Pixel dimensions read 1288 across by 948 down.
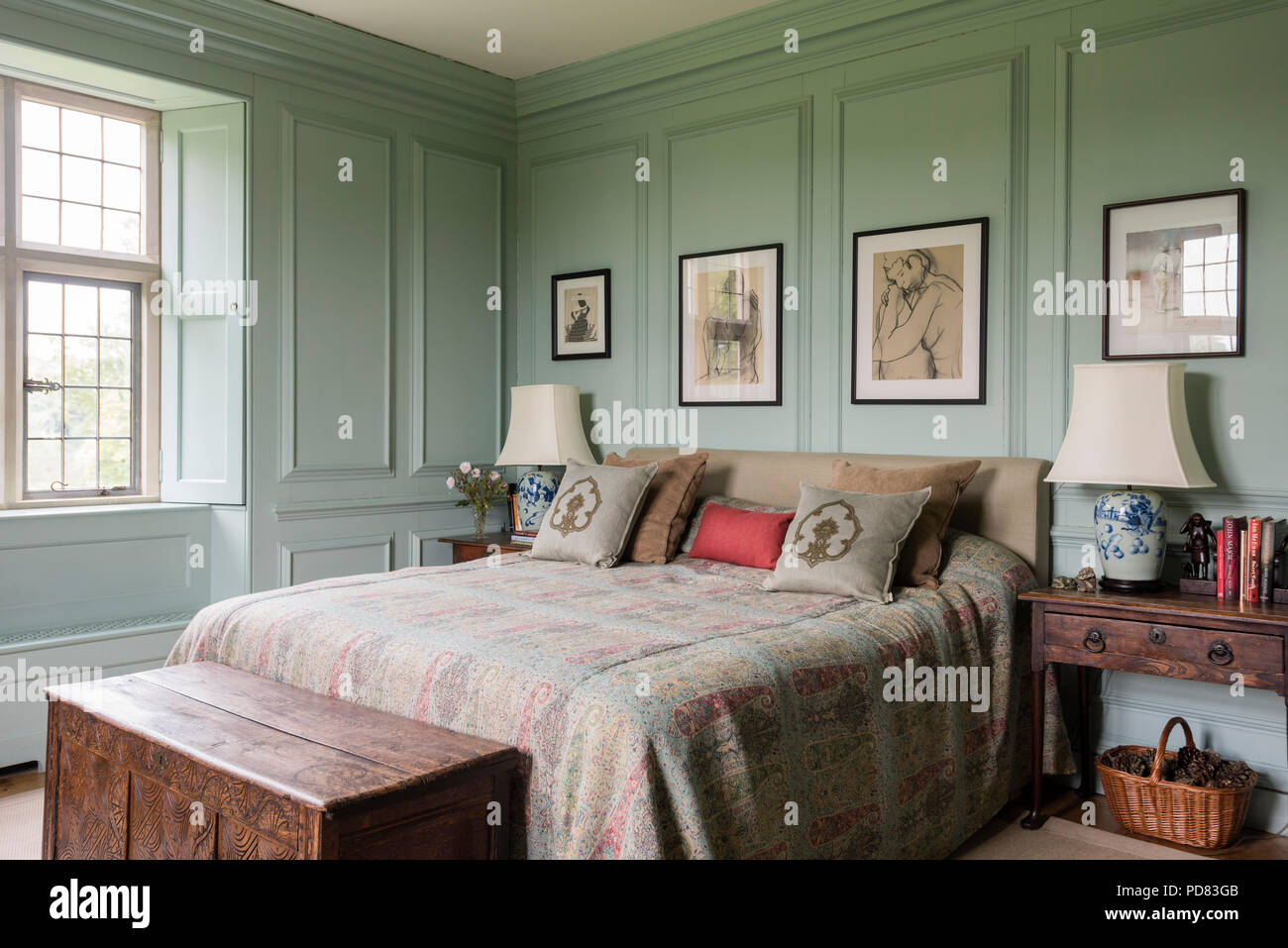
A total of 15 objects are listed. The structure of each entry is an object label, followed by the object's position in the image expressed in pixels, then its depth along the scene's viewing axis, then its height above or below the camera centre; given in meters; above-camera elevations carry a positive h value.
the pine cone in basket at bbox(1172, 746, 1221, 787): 2.90 -0.92
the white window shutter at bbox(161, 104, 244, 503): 4.19 +0.61
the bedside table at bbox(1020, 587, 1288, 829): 2.63 -0.51
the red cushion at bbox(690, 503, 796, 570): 3.45 -0.30
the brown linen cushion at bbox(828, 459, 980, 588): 3.14 -0.13
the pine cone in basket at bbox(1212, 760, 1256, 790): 2.86 -0.93
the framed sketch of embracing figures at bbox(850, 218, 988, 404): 3.71 +0.53
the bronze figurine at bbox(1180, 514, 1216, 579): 3.01 -0.28
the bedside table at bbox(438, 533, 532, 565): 4.48 -0.44
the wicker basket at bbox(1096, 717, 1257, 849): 2.81 -1.02
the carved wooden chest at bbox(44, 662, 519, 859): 1.81 -0.65
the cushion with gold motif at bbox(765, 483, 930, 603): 2.98 -0.29
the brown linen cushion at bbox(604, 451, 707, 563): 3.69 -0.22
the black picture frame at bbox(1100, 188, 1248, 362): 3.12 +0.60
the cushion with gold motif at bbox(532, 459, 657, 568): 3.60 -0.25
